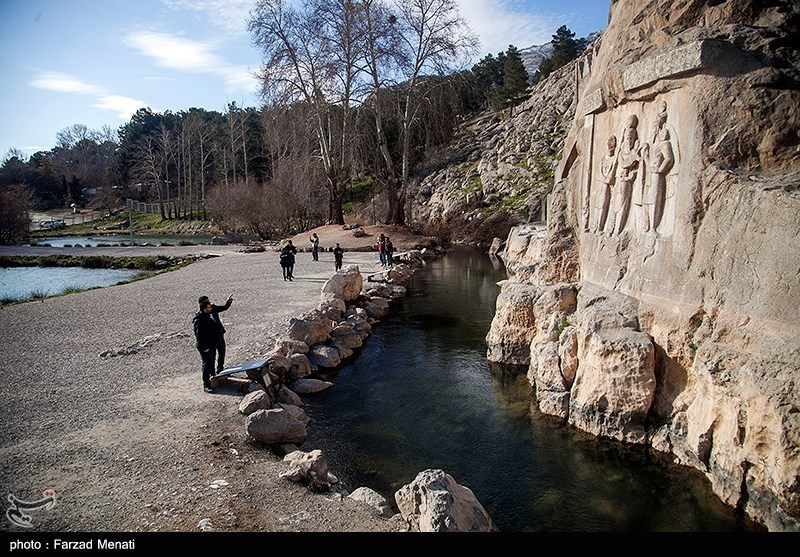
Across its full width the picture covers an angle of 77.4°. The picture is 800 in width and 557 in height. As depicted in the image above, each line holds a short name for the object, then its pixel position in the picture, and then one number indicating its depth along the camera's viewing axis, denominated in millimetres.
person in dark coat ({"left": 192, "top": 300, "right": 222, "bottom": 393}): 9203
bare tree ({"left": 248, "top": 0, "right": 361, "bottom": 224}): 31859
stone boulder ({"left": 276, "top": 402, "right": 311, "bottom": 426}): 9084
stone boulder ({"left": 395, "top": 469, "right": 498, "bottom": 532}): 5449
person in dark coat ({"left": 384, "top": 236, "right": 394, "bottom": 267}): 25188
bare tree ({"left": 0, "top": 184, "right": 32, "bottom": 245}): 43312
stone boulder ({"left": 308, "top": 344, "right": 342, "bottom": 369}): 12367
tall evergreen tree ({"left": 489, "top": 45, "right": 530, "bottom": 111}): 62406
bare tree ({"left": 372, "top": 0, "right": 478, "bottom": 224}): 31422
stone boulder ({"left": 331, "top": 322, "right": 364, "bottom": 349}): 13711
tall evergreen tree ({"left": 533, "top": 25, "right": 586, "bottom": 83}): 65250
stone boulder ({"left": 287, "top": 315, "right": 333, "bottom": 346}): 12672
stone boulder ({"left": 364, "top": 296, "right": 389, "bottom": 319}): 17109
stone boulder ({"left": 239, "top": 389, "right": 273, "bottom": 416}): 8578
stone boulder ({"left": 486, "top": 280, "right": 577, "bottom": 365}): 11156
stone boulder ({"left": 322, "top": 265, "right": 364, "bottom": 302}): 16719
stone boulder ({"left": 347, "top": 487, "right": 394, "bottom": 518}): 6276
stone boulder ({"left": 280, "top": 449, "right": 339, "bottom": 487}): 6664
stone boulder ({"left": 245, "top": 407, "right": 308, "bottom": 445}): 7871
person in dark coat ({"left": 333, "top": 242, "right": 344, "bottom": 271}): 22484
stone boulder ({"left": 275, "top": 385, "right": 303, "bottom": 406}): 9844
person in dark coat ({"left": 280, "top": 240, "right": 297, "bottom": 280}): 20744
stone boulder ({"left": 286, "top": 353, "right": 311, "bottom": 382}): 11373
